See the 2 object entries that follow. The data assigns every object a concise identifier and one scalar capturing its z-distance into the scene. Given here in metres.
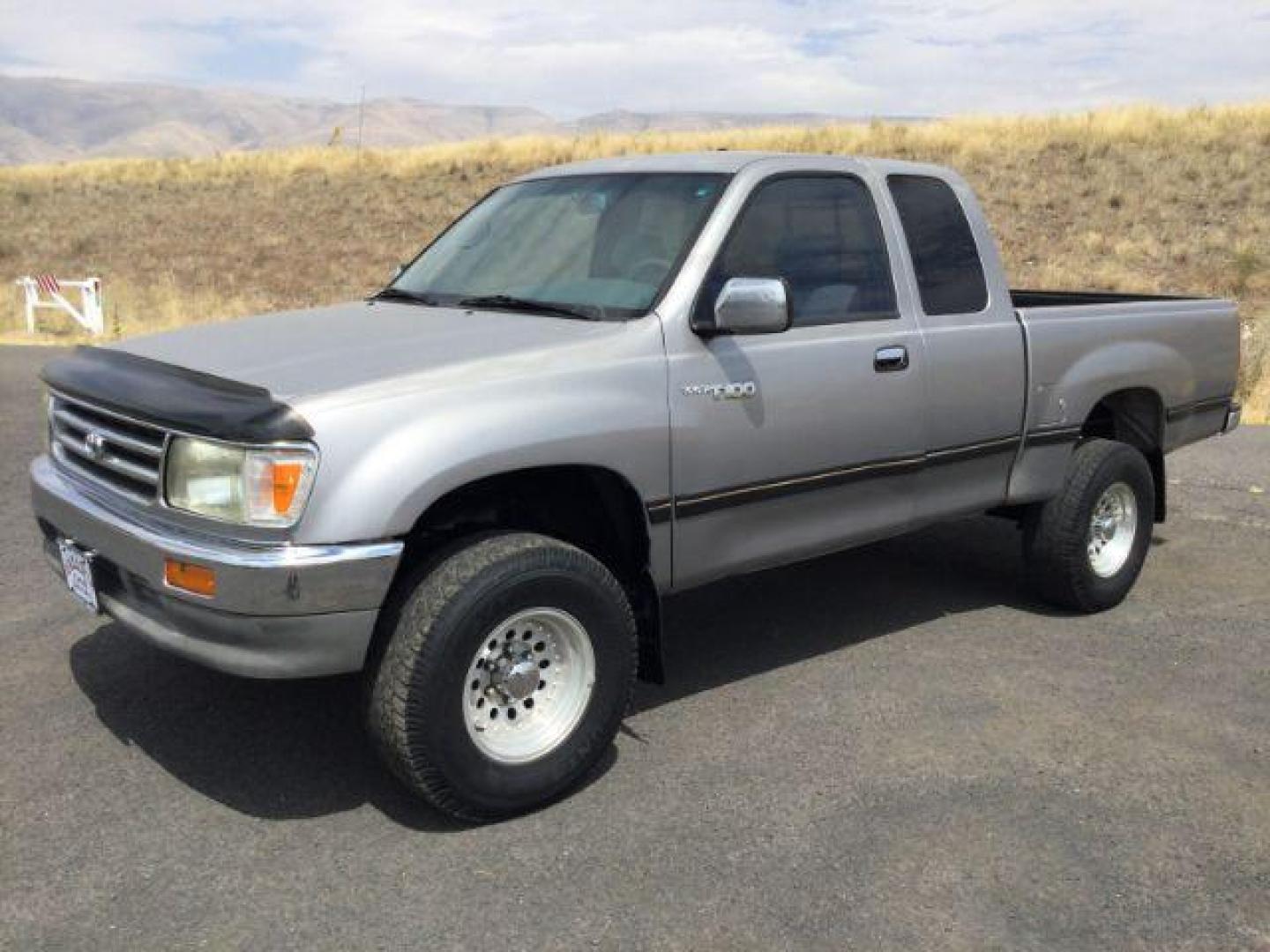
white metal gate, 18.09
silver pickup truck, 3.32
